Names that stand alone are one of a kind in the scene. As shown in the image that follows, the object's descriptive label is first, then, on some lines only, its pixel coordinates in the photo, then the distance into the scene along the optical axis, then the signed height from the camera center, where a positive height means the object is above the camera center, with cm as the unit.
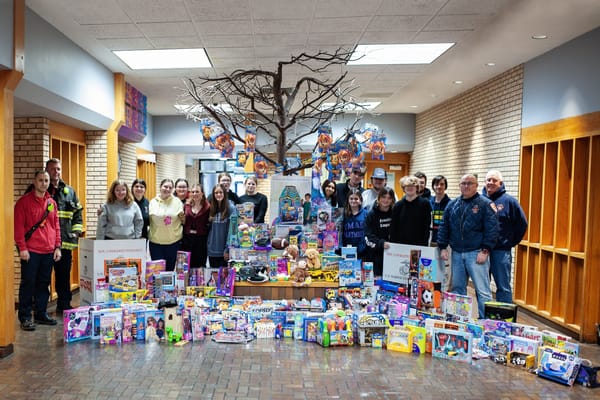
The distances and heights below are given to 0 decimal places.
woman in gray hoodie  496 -41
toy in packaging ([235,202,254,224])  479 -31
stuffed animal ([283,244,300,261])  463 -72
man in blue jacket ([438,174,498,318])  435 -47
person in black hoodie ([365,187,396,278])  483 -41
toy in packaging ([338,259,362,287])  446 -88
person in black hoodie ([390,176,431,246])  470 -32
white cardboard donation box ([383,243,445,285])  441 -77
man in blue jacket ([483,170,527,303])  465 -51
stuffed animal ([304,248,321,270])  459 -78
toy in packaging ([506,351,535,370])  348 -136
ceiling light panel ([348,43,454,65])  536 +175
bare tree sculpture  446 +113
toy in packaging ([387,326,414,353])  381 -133
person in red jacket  427 -66
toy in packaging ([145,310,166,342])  400 -133
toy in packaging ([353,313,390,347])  390 -127
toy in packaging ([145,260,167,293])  467 -96
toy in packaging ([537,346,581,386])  325 -132
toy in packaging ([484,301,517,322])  397 -111
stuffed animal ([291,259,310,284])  449 -92
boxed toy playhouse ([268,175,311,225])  472 -13
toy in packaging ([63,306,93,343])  396 -133
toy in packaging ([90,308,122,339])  398 -125
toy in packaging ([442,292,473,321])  400 -108
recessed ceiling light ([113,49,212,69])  559 +165
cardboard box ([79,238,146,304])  452 -80
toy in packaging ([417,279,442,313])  423 -105
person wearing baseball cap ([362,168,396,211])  560 -1
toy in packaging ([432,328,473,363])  361 -130
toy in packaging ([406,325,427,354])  379 -132
